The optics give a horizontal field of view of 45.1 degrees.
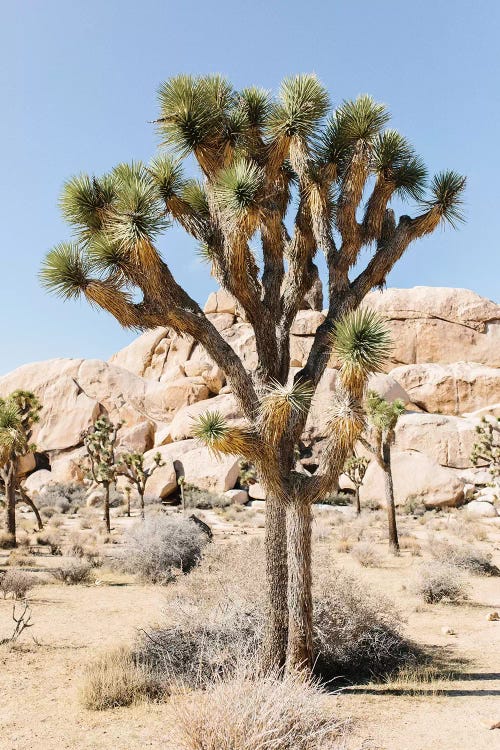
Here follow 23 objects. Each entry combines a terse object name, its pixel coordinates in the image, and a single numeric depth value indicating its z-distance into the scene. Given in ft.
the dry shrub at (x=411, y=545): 55.11
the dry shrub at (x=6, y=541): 57.17
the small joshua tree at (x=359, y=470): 84.07
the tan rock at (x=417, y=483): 96.12
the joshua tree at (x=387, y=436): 55.77
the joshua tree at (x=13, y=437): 57.82
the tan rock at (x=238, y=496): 100.12
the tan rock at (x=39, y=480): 115.24
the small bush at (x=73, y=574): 42.04
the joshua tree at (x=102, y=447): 72.43
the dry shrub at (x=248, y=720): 11.64
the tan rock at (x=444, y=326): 134.41
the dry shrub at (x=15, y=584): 35.70
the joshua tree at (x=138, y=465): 75.02
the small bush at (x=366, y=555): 48.83
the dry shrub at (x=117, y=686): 18.72
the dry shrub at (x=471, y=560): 44.73
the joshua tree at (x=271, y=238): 19.81
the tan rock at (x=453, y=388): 124.47
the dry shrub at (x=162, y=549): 42.91
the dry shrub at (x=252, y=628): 21.31
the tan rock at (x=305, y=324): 133.69
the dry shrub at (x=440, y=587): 35.86
